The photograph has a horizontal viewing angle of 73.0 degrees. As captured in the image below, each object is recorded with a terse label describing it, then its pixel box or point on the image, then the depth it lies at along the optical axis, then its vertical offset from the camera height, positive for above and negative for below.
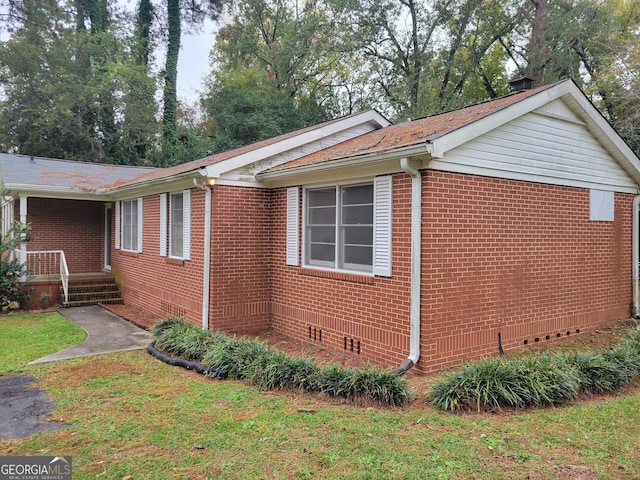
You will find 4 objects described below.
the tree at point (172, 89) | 27.64 +9.68
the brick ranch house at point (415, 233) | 6.14 +0.10
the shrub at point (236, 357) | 5.95 -1.73
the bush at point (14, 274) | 11.34 -1.08
